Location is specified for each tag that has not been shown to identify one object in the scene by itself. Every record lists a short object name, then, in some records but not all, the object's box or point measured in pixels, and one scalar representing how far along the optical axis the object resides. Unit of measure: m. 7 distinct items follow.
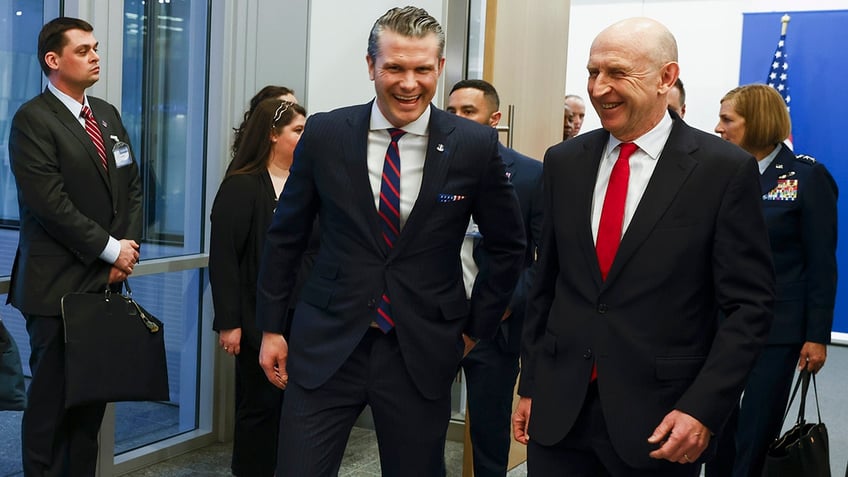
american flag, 8.49
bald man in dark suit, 2.02
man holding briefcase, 3.43
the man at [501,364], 3.56
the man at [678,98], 4.58
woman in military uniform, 3.42
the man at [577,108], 6.29
